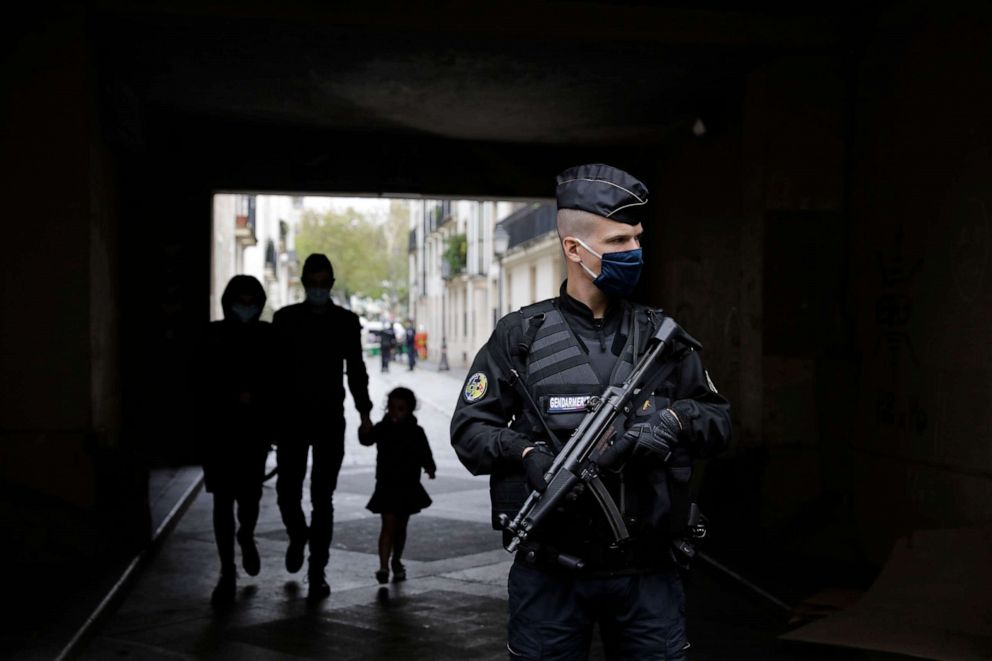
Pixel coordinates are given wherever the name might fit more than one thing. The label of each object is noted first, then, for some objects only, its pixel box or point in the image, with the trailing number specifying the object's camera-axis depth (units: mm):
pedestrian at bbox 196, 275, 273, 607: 6750
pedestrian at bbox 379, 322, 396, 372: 39875
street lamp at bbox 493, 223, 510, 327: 27906
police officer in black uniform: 2996
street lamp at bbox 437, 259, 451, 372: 42375
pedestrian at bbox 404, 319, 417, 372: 41906
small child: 7250
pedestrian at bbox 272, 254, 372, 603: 6855
